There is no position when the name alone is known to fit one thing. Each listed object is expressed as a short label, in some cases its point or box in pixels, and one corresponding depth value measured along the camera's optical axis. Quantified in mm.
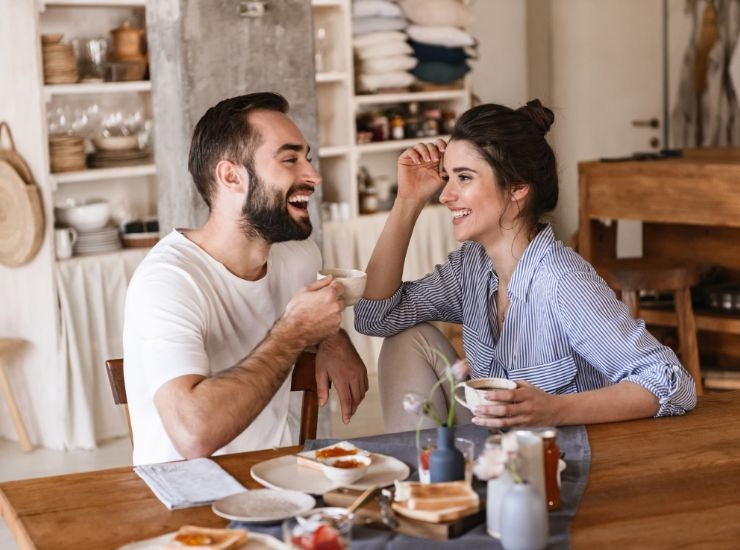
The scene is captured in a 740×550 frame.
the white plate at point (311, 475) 1966
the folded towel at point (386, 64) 6141
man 2275
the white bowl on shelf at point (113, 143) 5238
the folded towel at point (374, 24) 6090
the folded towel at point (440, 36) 6258
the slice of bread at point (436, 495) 1786
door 7652
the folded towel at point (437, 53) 6332
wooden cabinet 4629
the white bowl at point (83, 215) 5145
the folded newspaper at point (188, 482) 1930
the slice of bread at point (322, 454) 2053
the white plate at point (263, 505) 1812
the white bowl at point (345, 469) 1951
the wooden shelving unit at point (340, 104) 6016
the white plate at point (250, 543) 1712
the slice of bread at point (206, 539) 1665
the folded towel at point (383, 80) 6113
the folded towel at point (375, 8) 6043
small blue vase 1868
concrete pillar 3684
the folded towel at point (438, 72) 6371
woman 2377
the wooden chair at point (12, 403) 5039
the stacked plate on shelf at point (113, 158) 5227
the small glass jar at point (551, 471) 1849
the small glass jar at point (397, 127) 6391
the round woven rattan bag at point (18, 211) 4949
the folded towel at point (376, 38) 6078
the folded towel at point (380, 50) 6117
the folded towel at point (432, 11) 6270
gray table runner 1729
